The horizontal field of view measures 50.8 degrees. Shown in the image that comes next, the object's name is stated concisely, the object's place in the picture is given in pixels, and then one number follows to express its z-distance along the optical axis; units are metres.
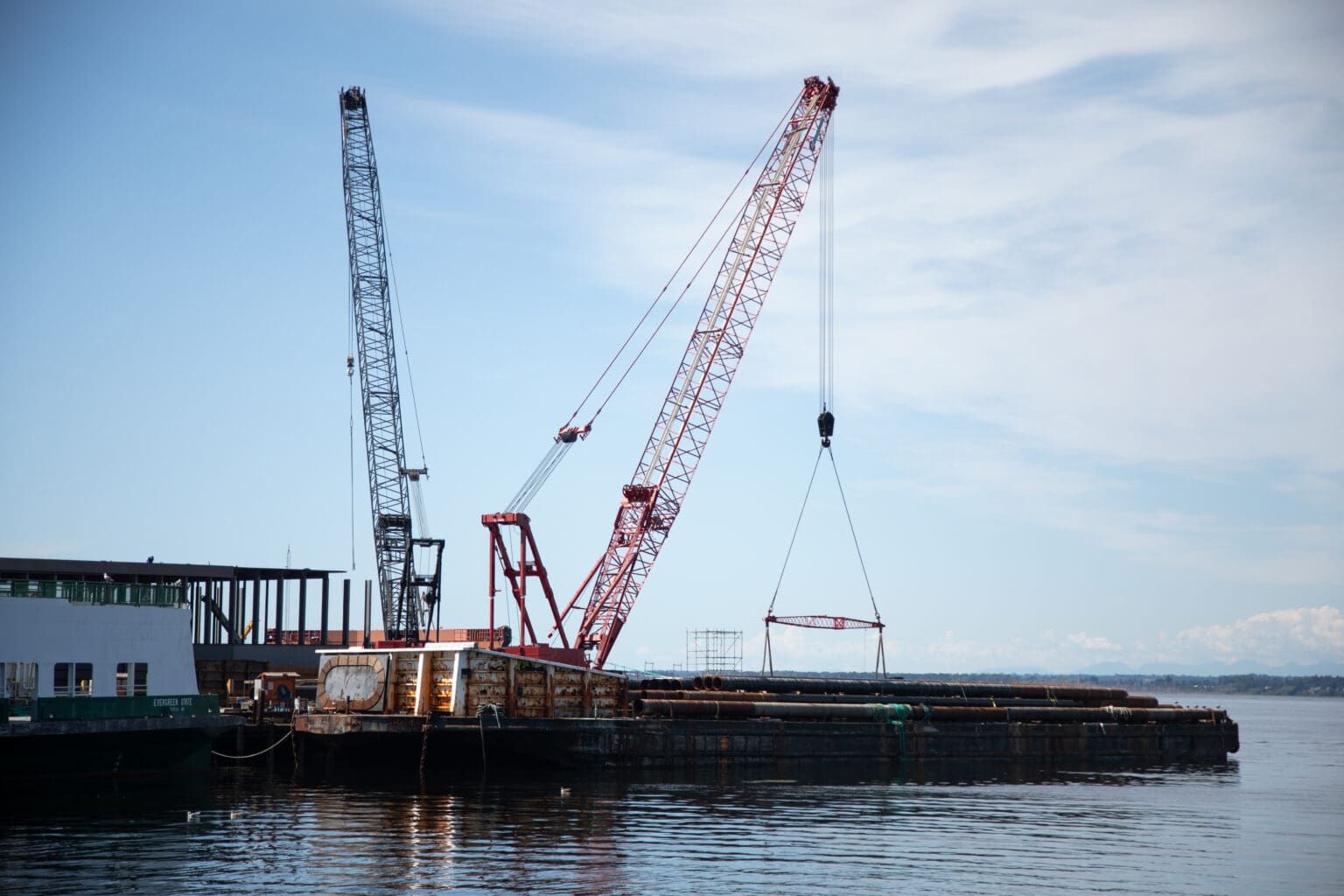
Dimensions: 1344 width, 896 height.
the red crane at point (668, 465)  96.38
